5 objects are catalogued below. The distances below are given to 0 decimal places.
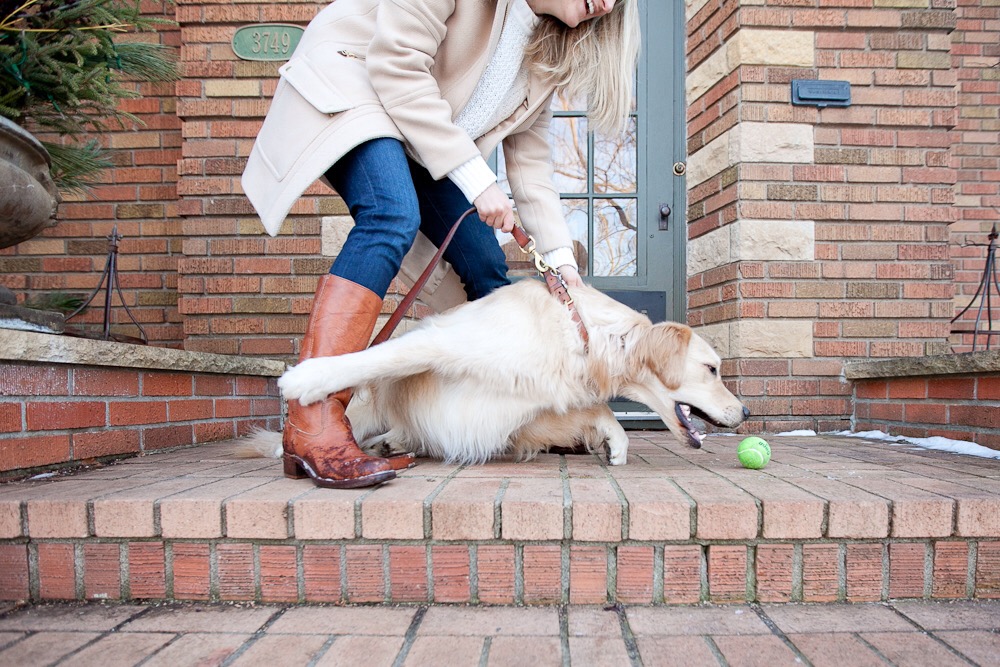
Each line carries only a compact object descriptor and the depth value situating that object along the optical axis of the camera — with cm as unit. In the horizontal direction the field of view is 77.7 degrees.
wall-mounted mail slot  323
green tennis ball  192
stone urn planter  185
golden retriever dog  186
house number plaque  328
